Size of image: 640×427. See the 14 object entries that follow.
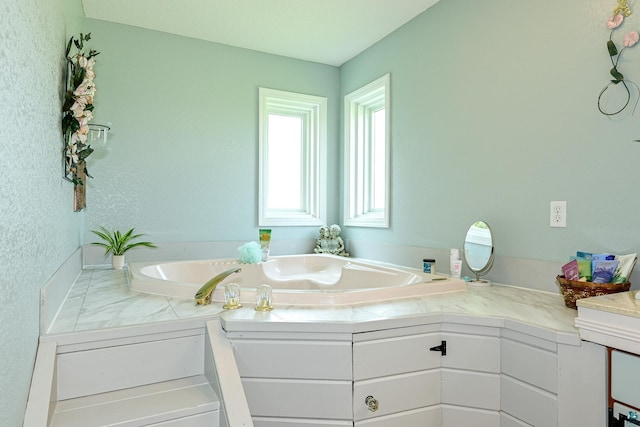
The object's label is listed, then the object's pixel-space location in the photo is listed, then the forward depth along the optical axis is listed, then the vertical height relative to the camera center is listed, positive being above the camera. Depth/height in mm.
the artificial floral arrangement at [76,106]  1670 +432
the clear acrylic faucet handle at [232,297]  1509 -332
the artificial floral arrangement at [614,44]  1492 +617
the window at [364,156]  3111 +420
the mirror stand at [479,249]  2003 -201
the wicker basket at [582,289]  1354 -273
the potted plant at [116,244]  2566 -228
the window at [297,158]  3301 +427
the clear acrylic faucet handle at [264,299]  1479 -332
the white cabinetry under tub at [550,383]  1121 -519
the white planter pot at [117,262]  2564 -337
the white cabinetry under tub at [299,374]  1320 -538
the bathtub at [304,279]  1595 -366
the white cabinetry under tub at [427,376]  1338 -575
